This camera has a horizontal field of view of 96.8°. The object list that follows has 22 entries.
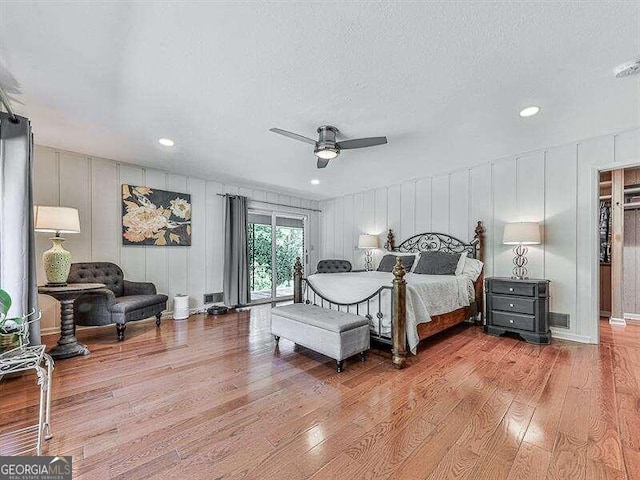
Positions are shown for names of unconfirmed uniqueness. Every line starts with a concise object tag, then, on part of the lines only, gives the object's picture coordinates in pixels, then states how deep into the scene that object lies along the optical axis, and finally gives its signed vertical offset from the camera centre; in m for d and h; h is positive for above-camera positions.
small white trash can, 4.71 -1.11
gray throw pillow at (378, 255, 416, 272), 4.79 -0.38
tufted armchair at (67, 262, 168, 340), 3.51 -0.78
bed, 2.81 -0.69
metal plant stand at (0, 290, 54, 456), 1.58 -0.91
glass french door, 6.21 -0.26
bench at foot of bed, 2.68 -0.92
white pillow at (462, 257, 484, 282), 4.29 -0.42
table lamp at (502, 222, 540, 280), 3.57 +0.04
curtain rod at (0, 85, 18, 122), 2.28 +1.14
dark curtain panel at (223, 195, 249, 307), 5.51 -0.26
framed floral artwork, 4.47 +0.39
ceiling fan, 2.91 +1.01
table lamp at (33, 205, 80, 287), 3.00 +0.11
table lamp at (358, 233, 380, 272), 5.66 -0.03
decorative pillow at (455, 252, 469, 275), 4.23 -0.37
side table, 2.99 -0.91
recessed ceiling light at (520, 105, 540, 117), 2.68 +1.25
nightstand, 3.47 -0.86
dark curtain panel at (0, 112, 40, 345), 2.46 +0.18
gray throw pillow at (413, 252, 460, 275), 4.23 -0.35
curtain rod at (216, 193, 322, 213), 5.54 +0.83
